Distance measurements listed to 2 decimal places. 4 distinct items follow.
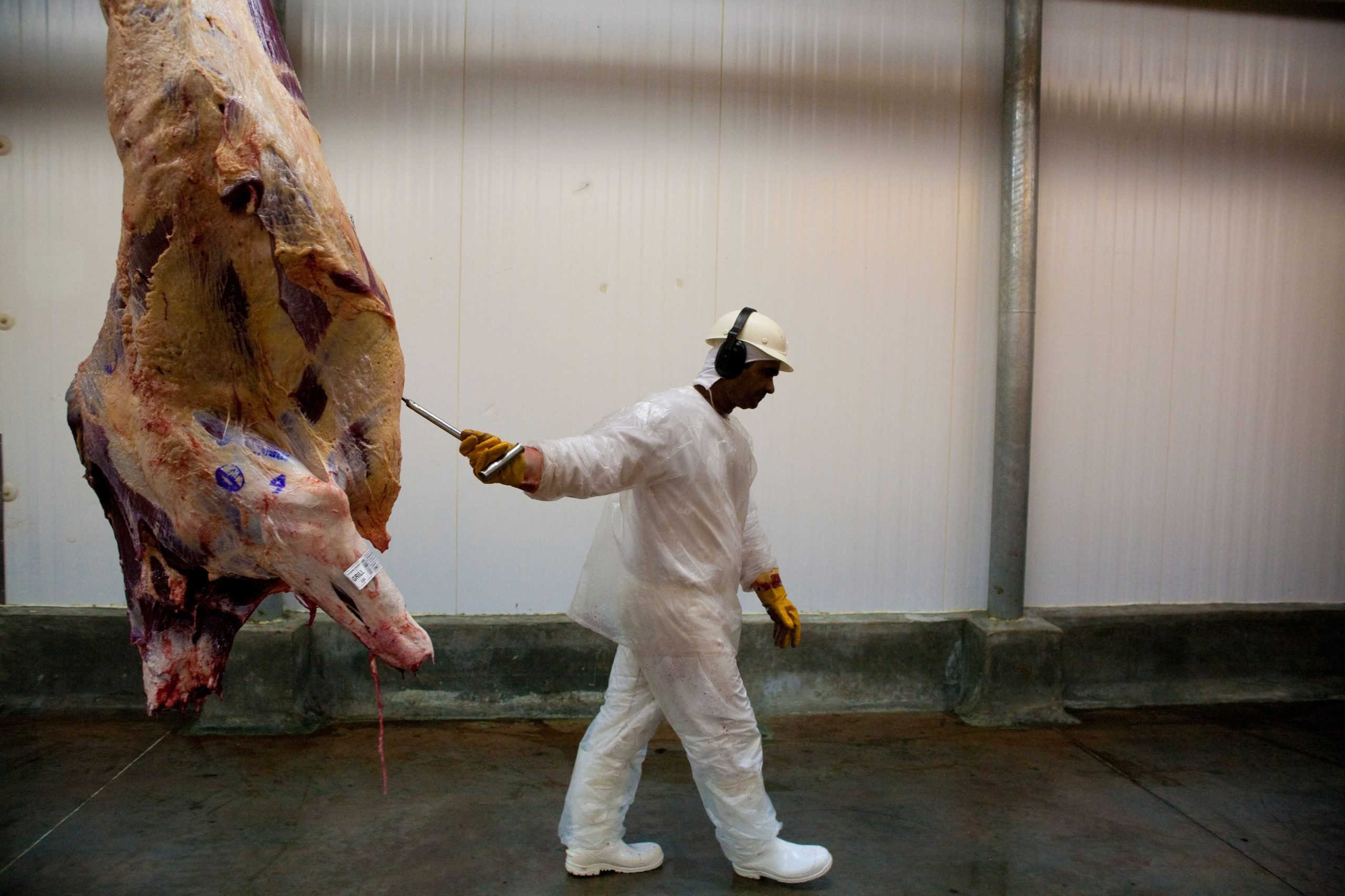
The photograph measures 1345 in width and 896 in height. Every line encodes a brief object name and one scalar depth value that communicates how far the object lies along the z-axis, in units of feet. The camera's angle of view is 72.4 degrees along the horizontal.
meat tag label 5.00
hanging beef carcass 4.80
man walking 8.29
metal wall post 13.57
